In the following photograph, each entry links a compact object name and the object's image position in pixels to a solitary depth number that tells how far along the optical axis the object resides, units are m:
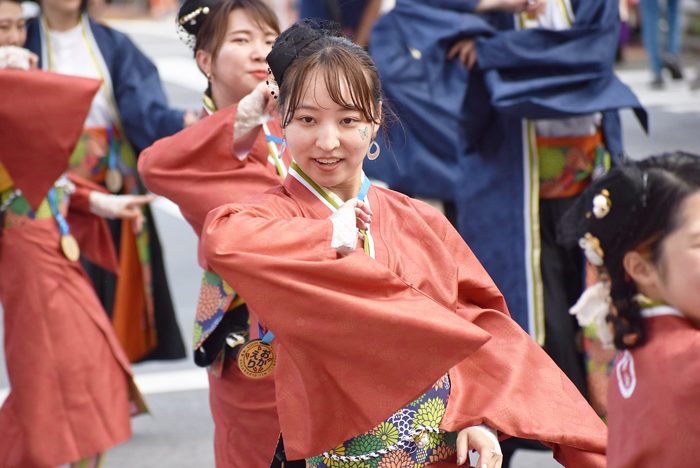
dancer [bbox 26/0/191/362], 7.42
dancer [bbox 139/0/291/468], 5.01
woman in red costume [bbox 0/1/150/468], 6.29
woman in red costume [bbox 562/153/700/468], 3.44
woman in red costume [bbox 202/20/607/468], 3.56
